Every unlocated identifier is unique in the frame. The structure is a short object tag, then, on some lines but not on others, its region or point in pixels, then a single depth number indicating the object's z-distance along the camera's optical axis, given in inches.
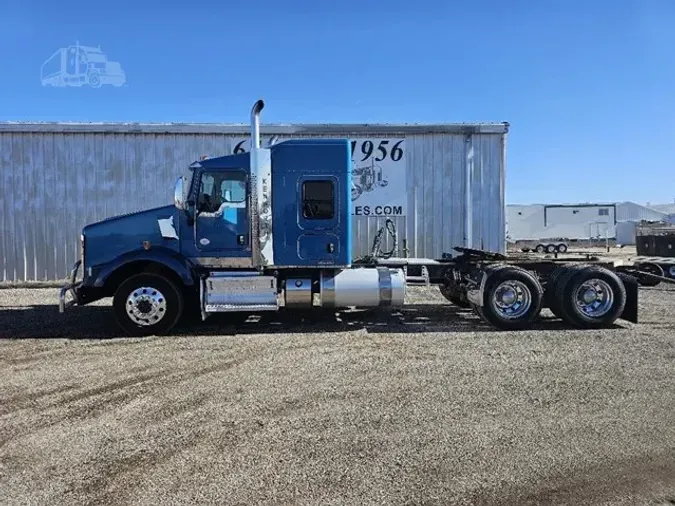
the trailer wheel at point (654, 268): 581.8
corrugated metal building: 581.0
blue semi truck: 340.5
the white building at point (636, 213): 2613.2
